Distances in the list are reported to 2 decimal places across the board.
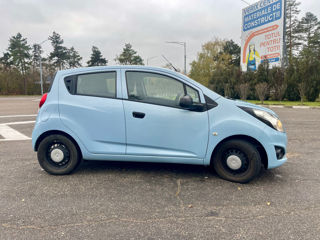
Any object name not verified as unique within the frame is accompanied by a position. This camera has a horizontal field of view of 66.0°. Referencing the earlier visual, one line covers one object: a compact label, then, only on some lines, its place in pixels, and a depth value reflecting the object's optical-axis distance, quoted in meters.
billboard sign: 22.77
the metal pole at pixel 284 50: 22.05
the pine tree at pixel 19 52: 51.97
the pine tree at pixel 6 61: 51.63
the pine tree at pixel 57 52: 56.62
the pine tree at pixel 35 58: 60.14
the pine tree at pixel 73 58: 60.44
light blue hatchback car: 3.45
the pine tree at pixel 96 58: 57.97
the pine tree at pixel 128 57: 59.79
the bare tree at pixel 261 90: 20.11
